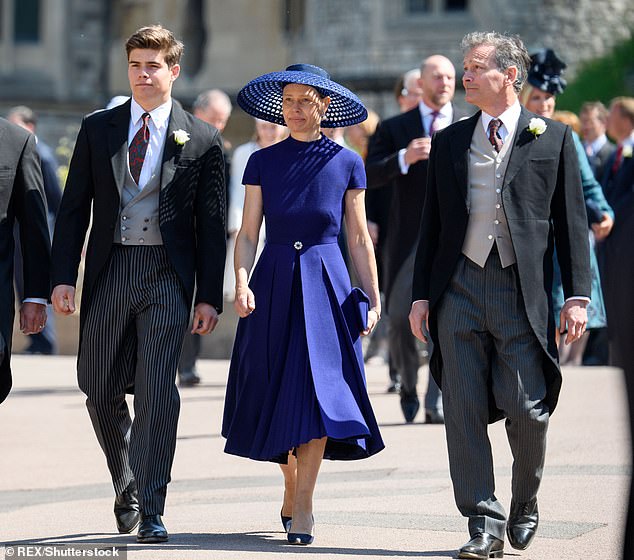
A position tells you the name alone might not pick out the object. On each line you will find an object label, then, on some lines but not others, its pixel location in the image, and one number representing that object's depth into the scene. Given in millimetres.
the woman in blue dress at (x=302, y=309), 13969
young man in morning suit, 14164
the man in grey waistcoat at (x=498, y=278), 13445
